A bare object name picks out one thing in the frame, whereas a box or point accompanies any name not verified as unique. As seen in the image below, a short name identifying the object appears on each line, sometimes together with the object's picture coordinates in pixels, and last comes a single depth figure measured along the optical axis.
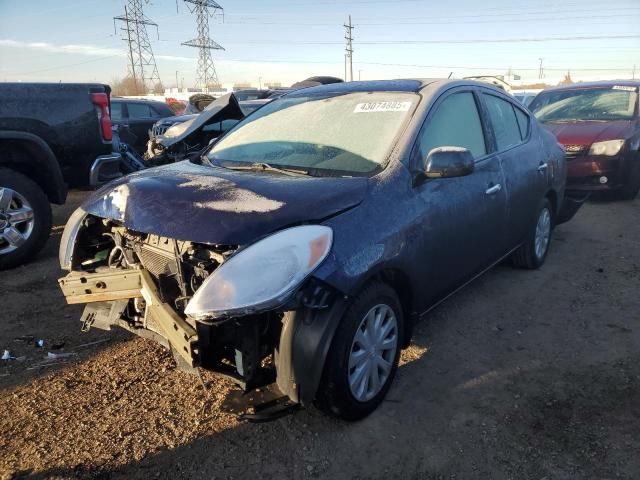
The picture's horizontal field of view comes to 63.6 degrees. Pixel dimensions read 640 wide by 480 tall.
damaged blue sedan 2.33
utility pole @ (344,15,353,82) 56.56
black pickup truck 4.97
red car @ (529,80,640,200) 7.43
